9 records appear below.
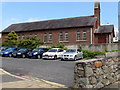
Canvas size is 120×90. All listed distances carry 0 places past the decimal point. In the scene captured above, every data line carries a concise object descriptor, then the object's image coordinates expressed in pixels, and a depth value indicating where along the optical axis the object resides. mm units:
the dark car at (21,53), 16602
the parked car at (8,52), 17757
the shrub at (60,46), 19208
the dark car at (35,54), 15349
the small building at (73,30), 24250
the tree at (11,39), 26758
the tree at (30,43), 21725
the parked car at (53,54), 14140
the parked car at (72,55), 12877
